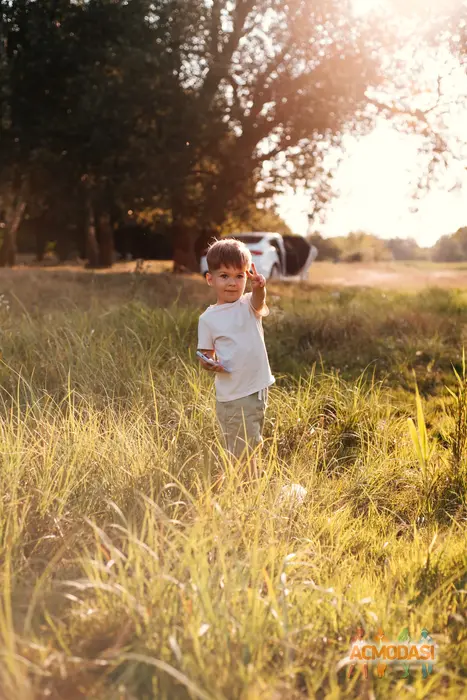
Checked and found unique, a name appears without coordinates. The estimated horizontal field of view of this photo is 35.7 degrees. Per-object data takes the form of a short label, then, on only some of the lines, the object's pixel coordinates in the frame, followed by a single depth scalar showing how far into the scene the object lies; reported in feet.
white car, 58.70
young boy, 12.75
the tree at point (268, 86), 50.62
